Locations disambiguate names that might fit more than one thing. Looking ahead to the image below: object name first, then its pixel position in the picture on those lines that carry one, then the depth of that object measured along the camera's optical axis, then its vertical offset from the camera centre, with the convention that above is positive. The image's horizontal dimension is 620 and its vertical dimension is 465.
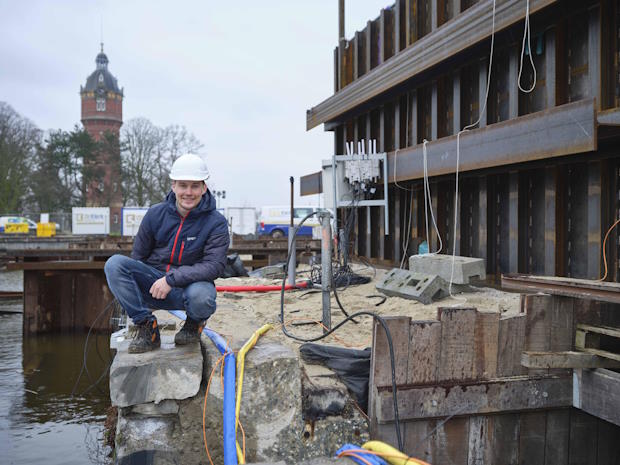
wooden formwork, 4.15 -1.21
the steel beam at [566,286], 3.82 -0.41
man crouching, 4.11 -0.21
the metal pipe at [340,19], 12.22 +4.93
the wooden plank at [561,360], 4.27 -0.99
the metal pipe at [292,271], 9.02 -0.62
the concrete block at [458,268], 7.14 -0.46
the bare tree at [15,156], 46.53 +6.80
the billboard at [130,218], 42.84 +1.19
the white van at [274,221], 38.22 +0.85
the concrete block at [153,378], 3.72 -1.00
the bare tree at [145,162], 51.31 +6.93
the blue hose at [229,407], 3.63 -1.20
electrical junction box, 9.62 +1.11
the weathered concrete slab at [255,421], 3.91 -1.36
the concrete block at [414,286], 6.81 -0.69
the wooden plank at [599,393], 4.07 -1.23
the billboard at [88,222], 46.31 +0.95
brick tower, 81.50 +19.68
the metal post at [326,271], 5.78 -0.40
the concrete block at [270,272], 11.06 -0.81
